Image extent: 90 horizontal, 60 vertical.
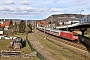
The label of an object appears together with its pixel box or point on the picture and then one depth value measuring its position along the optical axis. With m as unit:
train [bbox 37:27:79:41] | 39.90
